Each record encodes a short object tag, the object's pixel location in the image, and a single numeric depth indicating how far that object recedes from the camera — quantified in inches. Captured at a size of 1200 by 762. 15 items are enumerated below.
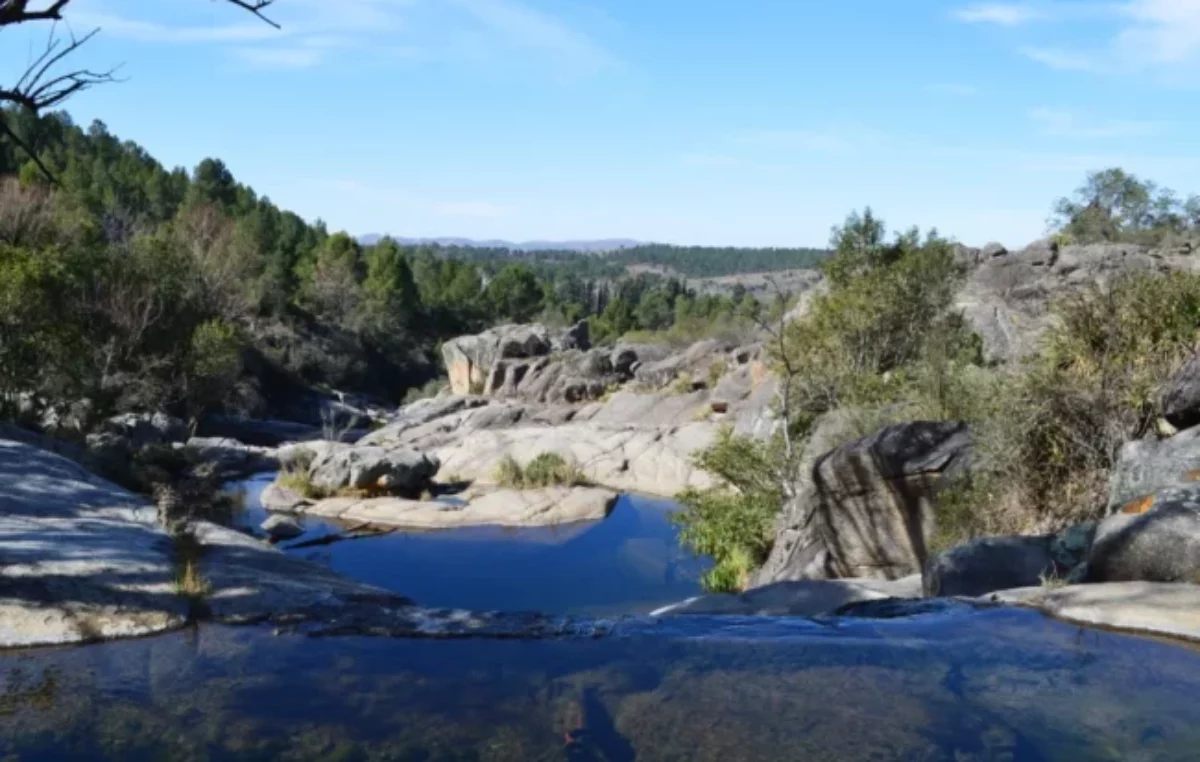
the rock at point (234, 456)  1310.3
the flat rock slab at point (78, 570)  267.0
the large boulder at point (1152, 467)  371.2
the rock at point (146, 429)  1187.3
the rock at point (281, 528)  962.7
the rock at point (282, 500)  1108.9
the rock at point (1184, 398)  408.5
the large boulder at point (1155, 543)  315.6
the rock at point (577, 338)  2541.8
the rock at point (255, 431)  1702.8
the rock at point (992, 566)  396.2
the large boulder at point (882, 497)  529.3
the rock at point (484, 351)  2340.1
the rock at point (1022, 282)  989.2
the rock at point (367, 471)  1163.3
